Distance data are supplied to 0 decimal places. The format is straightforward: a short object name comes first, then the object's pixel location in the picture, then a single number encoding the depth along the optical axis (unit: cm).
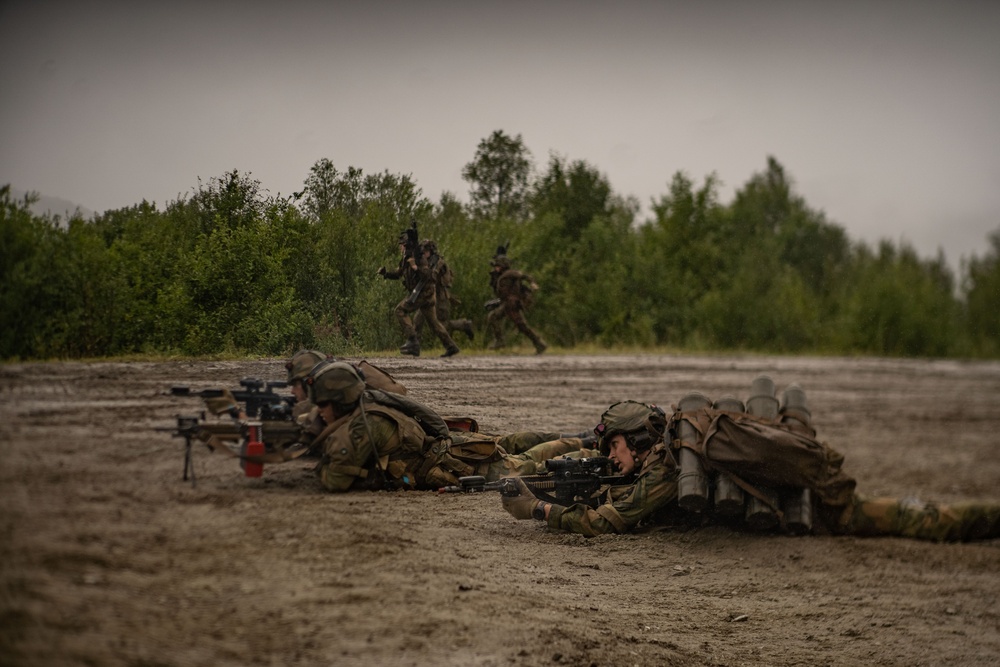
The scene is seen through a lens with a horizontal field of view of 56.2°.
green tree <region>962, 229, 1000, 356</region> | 1573
